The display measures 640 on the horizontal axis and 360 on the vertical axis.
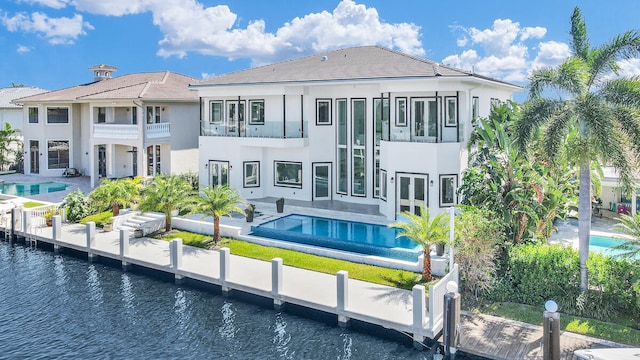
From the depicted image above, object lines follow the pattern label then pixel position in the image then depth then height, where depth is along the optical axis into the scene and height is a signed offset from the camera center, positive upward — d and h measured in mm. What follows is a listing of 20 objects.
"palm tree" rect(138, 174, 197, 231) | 22516 -1273
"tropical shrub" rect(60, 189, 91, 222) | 25578 -1876
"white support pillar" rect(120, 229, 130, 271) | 19547 -3071
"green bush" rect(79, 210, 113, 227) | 24875 -2495
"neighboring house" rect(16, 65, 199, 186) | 32625 +3117
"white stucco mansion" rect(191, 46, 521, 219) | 23031 +2243
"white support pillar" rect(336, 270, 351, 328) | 14250 -3737
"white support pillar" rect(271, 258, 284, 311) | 15531 -3555
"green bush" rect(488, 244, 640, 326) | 13602 -3342
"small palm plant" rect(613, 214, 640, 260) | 13164 -1948
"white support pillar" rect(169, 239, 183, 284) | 17969 -3188
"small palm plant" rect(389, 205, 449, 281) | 16328 -2101
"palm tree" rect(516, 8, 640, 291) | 13367 +1541
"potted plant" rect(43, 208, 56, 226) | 24778 -2289
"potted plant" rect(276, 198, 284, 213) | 26203 -1908
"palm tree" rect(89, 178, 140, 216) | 25188 -1280
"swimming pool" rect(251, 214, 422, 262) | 19422 -2928
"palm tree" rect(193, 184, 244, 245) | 20891 -1485
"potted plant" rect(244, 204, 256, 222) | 24422 -2171
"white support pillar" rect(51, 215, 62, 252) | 22094 -2784
